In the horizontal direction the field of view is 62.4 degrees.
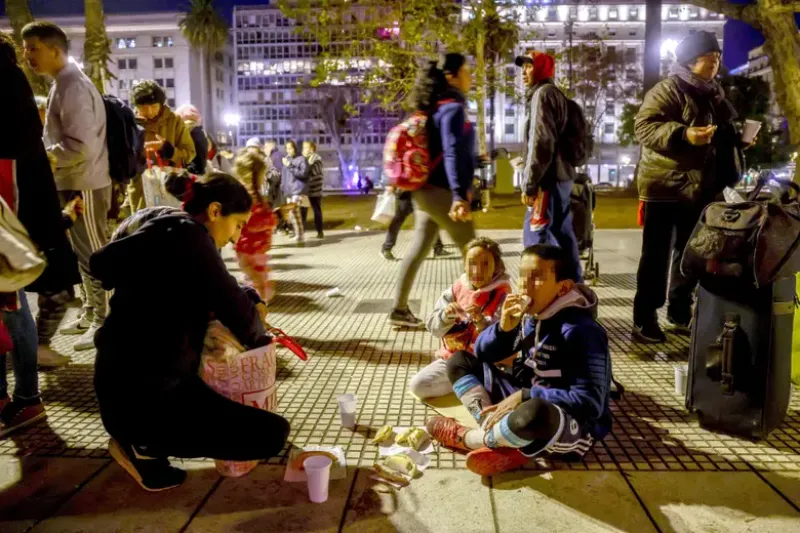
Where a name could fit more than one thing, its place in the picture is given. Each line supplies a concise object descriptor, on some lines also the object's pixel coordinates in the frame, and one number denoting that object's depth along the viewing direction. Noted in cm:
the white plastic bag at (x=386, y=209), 614
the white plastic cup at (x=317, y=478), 258
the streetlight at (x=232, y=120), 8906
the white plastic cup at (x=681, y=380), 381
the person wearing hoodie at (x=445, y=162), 493
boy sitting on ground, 273
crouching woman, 258
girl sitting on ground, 405
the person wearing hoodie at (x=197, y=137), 614
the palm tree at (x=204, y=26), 7631
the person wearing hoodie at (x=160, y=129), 529
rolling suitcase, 306
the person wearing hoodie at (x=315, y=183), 1298
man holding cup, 468
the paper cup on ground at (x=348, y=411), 337
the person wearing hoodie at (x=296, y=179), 1301
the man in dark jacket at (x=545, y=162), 485
